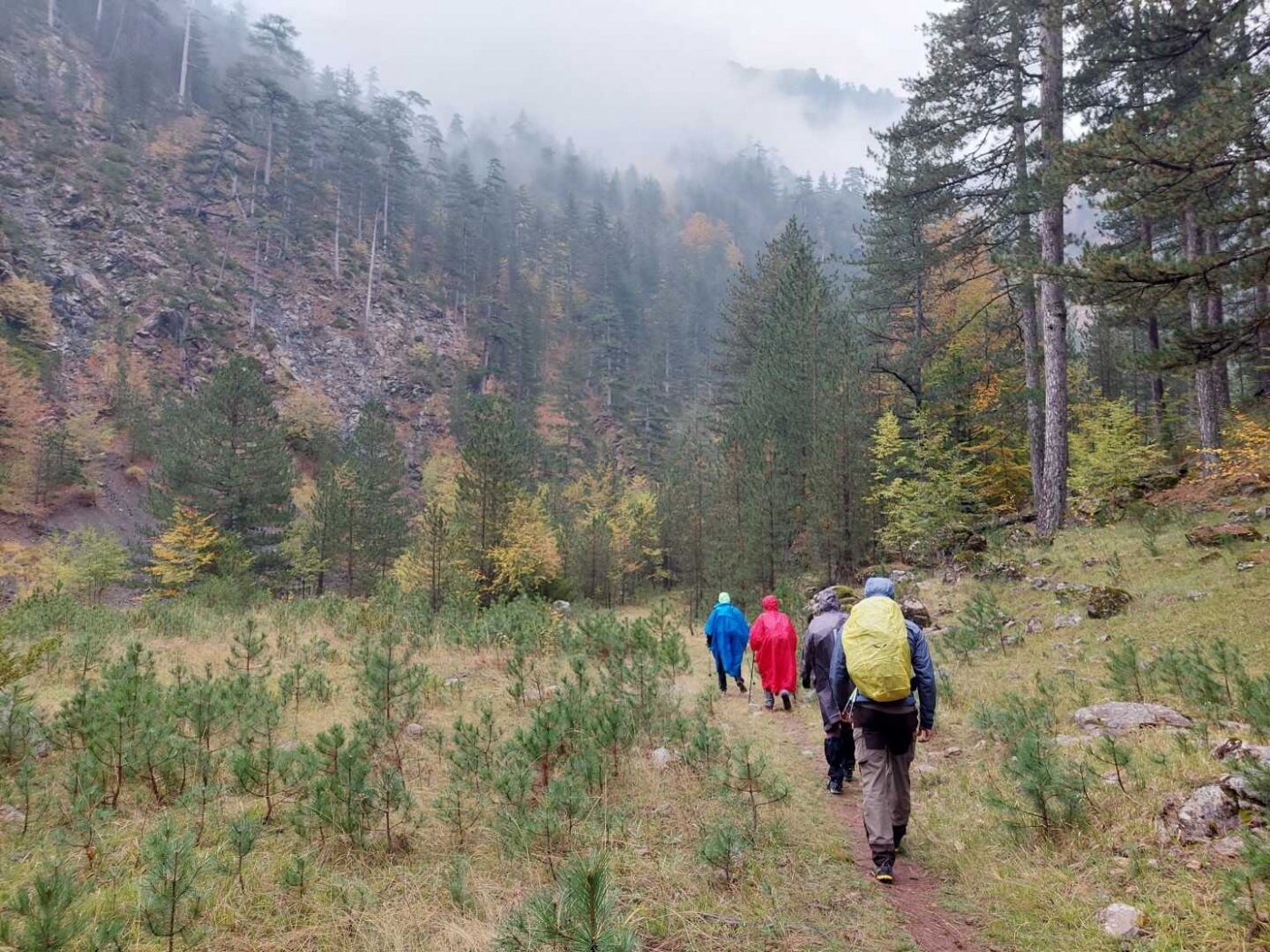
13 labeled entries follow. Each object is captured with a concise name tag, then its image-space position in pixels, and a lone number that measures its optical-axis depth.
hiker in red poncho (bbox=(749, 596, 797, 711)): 8.01
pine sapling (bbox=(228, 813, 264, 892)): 2.87
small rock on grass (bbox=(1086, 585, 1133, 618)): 7.95
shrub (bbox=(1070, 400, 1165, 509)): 14.12
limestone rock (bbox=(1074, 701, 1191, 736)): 4.71
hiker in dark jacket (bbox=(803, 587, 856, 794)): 5.23
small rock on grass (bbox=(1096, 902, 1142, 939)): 2.58
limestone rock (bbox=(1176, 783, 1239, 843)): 2.96
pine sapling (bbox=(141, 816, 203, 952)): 2.44
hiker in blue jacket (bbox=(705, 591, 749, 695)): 9.28
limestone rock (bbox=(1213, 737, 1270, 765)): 3.13
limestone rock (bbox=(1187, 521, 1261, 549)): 8.36
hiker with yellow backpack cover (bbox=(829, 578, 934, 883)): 3.80
